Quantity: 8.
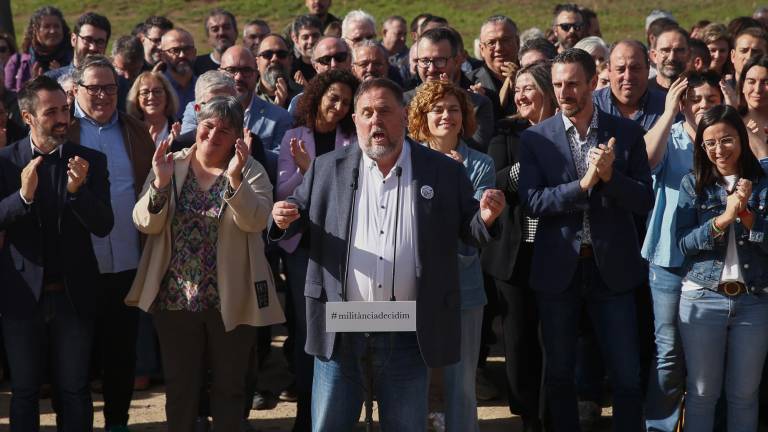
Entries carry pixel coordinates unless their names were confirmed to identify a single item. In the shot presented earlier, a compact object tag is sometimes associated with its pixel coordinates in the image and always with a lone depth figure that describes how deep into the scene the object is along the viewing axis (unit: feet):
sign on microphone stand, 32.73
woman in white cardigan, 39.32
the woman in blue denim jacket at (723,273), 38.96
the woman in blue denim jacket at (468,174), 39.34
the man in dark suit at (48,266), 39.93
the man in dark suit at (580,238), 39.99
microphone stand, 33.71
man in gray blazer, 33.73
